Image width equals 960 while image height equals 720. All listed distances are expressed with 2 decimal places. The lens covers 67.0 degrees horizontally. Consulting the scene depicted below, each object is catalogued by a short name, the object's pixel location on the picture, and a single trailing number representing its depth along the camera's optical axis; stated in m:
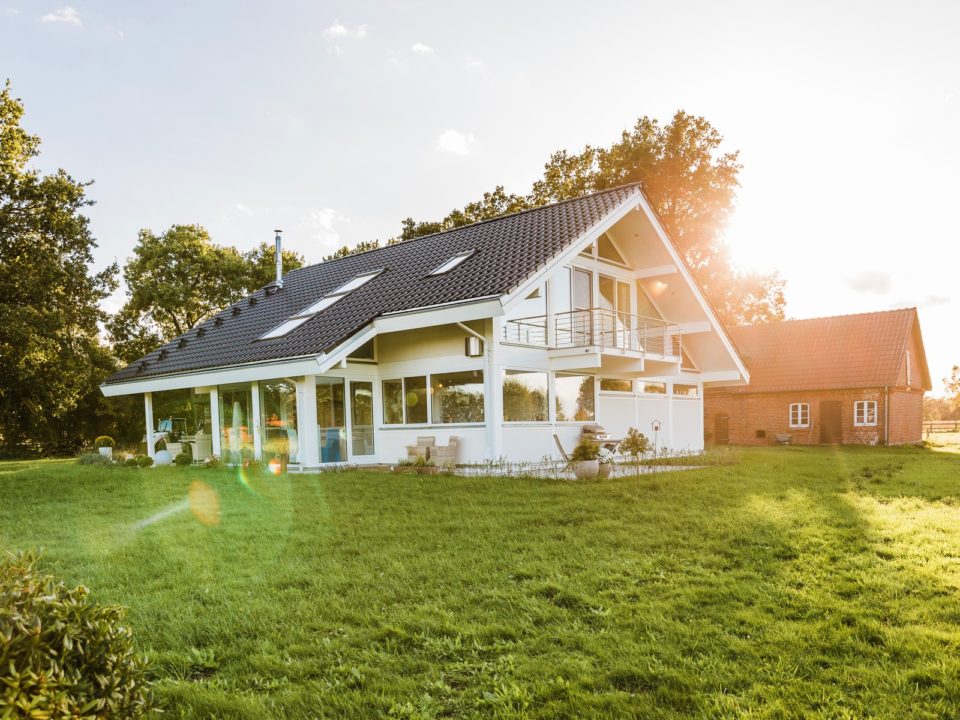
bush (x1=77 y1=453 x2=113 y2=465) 19.15
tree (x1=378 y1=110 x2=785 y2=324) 31.91
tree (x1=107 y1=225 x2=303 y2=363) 33.59
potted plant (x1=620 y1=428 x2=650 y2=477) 12.21
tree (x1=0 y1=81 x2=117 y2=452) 21.23
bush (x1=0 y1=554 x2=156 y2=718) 2.43
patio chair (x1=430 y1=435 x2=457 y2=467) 14.80
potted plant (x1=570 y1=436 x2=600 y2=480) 12.37
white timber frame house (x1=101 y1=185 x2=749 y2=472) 14.84
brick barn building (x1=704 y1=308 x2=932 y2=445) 28.44
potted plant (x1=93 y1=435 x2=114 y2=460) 21.14
